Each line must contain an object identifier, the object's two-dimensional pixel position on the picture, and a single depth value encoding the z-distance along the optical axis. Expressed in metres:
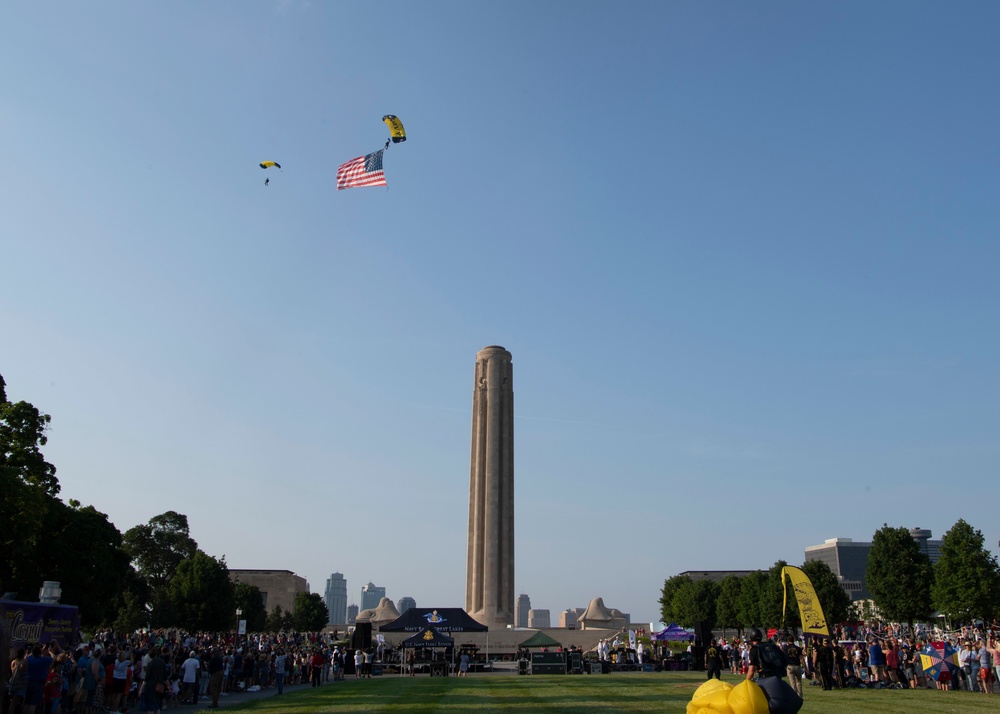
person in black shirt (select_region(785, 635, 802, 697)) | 21.03
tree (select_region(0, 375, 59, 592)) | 33.69
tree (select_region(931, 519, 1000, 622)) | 59.91
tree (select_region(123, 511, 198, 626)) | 97.94
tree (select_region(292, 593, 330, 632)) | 119.25
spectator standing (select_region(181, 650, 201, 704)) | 26.09
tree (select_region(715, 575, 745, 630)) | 98.14
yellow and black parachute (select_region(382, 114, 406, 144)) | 38.54
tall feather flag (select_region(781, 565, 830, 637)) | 25.78
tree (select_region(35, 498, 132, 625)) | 49.16
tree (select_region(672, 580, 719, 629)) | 105.81
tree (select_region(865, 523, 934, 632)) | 64.81
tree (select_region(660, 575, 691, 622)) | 118.77
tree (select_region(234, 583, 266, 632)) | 99.38
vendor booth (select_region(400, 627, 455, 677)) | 43.12
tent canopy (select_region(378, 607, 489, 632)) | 46.25
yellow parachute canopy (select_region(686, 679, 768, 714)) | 7.37
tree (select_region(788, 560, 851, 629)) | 75.50
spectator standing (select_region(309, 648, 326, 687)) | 35.69
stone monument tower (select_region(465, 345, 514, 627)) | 83.81
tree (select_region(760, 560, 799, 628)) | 81.69
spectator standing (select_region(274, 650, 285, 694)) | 30.78
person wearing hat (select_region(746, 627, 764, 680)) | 11.37
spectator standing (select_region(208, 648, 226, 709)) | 25.55
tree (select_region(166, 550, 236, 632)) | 82.62
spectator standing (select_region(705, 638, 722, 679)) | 26.47
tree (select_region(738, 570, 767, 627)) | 88.05
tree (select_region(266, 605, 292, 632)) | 120.75
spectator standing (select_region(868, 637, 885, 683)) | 28.83
